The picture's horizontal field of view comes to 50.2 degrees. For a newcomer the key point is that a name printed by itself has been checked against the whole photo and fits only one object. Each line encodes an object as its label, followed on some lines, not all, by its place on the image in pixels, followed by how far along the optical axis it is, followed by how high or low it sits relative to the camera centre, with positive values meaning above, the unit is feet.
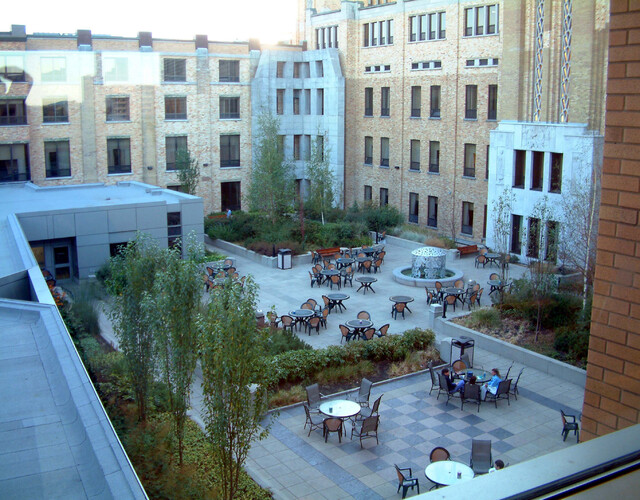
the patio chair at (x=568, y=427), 42.06 -17.21
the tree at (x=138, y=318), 37.83 -9.39
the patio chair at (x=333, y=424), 42.37 -16.97
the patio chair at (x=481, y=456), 37.43 -16.78
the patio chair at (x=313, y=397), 46.03 -16.80
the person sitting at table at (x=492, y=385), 48.39 -16.81
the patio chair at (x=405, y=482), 34.71 -16.99
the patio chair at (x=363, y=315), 65.44 -15.93
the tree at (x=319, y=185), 112.78 -6.25
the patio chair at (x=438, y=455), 37.45 -16.70
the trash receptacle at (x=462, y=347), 54.65 -15.93
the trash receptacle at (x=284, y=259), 92.27 -14.87
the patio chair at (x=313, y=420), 43.42 -17.59
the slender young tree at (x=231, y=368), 28.22 -9.12
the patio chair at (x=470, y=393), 47.42 -17.00
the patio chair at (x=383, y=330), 61.36 -16.30
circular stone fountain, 83.71 -15.08
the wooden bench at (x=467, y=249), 98.15 -14.63
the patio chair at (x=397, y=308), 69.67 -16.25
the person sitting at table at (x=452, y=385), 48.29 -16.74
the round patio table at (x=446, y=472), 34.78 -16.68
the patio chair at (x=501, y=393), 47.98 -17.21
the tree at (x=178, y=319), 33.71 -8.45
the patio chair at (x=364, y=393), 47.73 -17.11
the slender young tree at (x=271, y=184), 108.47 -5.79
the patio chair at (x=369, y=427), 41.70 -16.97
